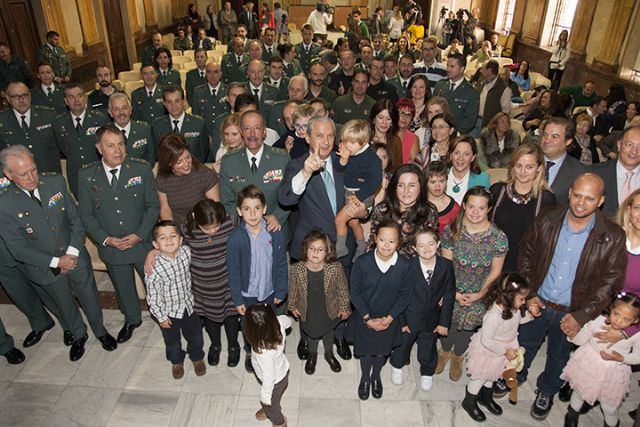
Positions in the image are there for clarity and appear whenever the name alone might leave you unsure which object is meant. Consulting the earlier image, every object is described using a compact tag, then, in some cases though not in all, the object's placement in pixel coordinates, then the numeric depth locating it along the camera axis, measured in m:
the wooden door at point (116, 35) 11.89
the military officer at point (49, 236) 3.04
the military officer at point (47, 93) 5.87
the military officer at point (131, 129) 4.27
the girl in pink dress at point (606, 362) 2.56
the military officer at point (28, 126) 4.69
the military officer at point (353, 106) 5.10
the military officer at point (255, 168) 3.39
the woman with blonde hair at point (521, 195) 2.97
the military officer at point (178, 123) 4.54
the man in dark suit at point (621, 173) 3.23
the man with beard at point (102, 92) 5.91
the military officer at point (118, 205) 3.27
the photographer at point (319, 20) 12.25
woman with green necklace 3.37
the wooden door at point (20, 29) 8.02
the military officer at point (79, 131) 4.70
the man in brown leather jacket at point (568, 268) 2.67
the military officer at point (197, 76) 6.98
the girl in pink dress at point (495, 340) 2.71
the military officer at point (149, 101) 5.86
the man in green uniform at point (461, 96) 5.27
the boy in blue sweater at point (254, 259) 2.86
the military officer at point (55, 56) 7.91
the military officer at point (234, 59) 7.90
